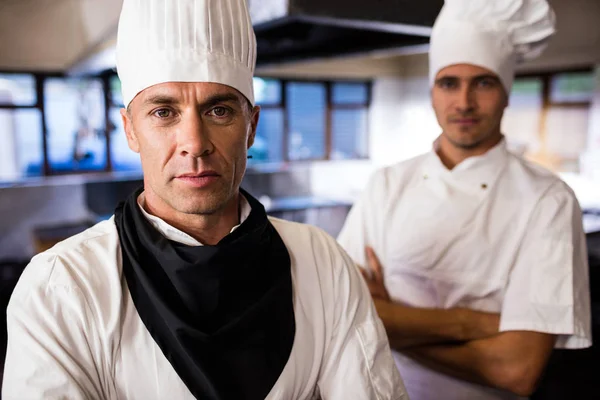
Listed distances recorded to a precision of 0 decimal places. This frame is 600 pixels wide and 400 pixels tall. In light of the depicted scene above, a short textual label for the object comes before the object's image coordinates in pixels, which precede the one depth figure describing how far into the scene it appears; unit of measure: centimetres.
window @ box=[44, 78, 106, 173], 595
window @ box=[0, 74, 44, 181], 569
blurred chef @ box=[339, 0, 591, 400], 134
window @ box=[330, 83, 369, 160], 821
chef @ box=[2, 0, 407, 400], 90
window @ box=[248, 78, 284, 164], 750
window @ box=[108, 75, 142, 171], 621
